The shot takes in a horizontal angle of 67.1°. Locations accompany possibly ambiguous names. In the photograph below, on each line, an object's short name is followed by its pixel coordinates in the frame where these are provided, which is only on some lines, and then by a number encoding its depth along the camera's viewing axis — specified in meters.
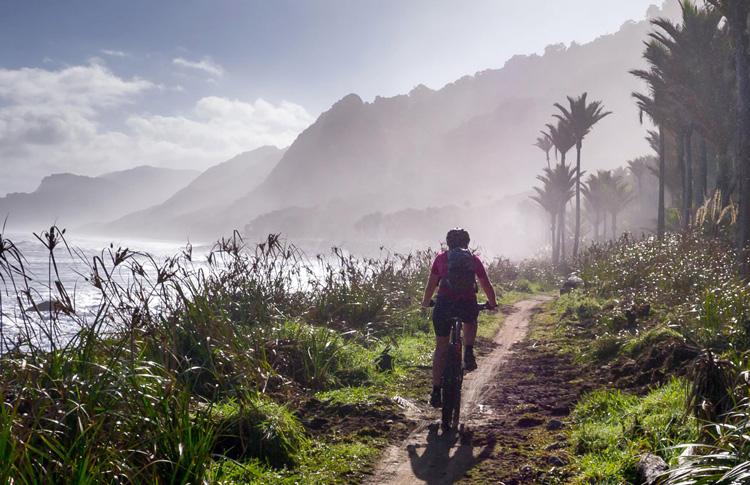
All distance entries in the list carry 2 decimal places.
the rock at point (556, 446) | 5.16
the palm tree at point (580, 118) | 37.91
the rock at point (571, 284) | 19.02
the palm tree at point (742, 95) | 12.43
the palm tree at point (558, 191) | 44.31
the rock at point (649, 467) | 3.71
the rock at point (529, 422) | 5.98
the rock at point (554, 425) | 5.76
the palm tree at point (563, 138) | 40.19
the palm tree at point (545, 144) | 51.09
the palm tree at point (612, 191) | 62.03
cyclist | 6.15
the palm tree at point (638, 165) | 70.96
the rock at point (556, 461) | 4.74
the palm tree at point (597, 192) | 62.72
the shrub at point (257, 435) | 4.74
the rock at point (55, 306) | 3.85
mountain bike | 5.79
